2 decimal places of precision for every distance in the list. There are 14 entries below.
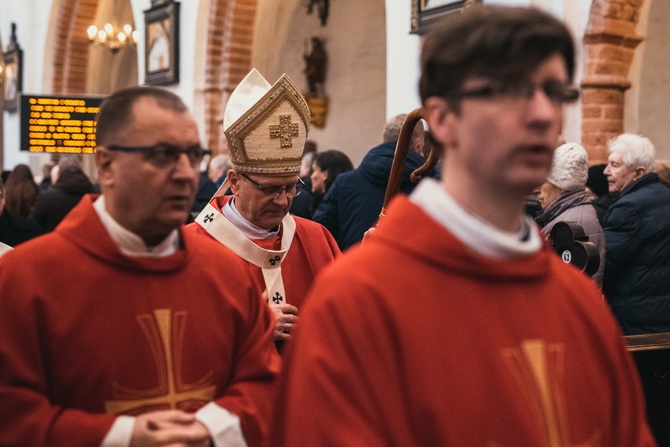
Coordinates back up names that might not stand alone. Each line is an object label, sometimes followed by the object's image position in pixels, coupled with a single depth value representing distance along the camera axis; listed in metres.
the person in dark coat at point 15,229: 5.28
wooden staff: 3.19
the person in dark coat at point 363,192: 4.91
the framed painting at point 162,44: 12.54
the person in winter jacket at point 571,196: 4.42
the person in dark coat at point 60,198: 6.75
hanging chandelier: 15.43
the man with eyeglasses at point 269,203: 3.44
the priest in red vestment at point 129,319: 2.01
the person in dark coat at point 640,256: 4.77
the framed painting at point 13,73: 17.30
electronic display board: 8.52
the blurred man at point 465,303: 1.50
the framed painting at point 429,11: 8.13
